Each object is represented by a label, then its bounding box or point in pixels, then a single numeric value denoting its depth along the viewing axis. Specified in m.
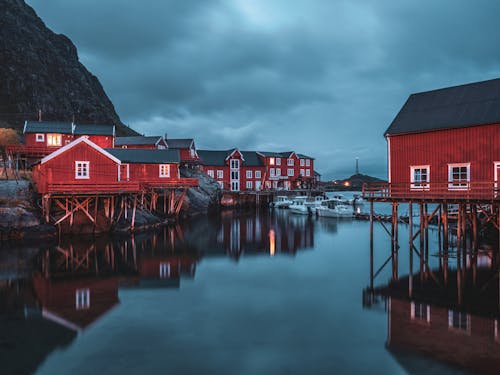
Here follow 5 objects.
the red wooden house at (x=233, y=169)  76.94
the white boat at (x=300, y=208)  59.60
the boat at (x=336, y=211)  52.84
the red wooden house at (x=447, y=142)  21.72
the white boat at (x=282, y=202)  71.31
